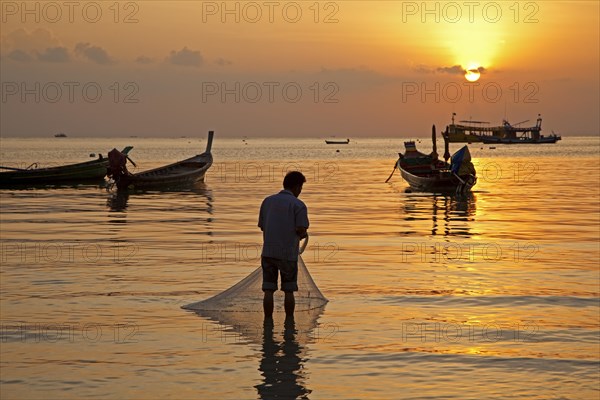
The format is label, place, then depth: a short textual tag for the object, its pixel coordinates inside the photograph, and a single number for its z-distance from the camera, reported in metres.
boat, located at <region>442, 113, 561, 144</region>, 181.75
